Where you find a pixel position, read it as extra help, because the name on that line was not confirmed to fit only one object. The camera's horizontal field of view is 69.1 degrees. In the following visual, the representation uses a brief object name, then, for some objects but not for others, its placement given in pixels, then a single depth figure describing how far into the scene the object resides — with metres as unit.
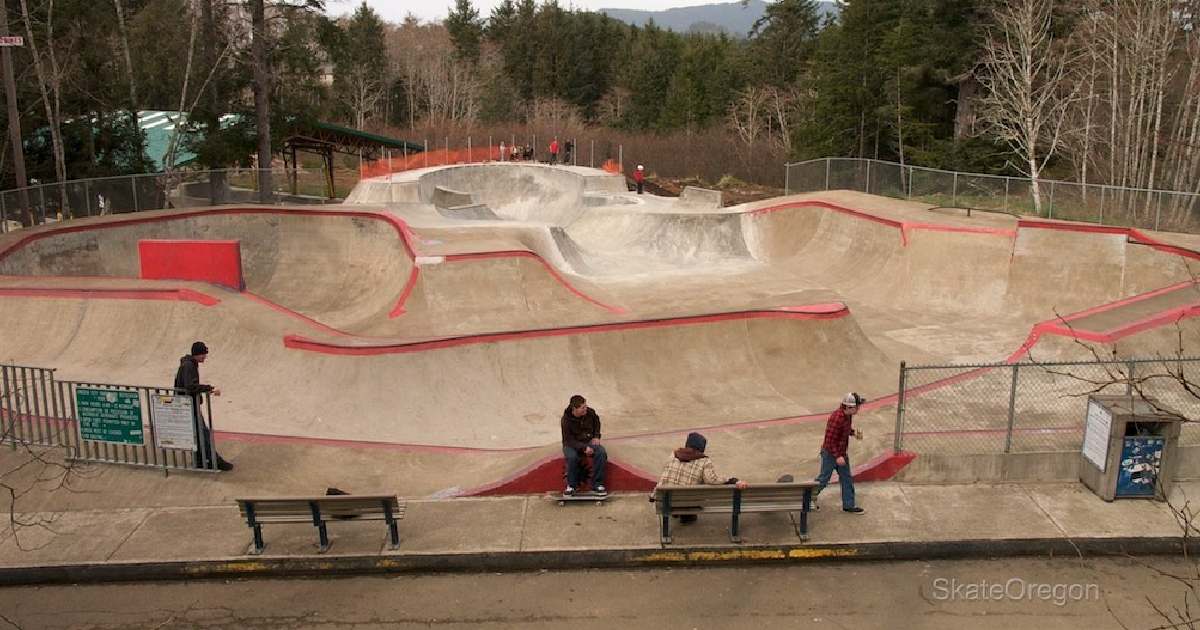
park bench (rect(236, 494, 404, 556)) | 7.75
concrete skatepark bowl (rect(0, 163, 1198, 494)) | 13.48
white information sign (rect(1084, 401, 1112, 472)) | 8.96
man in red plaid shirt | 8.59
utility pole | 20.19
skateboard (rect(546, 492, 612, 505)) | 8.96
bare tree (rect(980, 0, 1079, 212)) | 28.86
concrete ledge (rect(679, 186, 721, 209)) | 33.47
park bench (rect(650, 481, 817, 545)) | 7.80
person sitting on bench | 8.16
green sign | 9.50
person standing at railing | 9.73
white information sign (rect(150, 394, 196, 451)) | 9.61
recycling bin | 8.87
